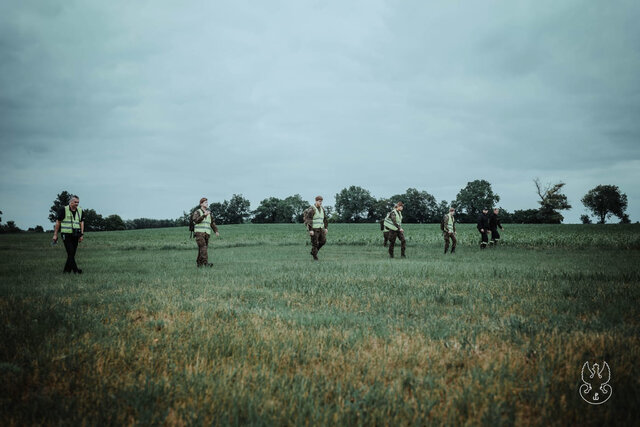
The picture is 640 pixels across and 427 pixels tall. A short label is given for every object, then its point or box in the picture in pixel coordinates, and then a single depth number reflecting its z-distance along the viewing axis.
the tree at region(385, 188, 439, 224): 108.31
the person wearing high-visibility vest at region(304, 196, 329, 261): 14.10
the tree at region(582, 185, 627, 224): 97.94
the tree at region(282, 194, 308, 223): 119.50
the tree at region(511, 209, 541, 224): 86.36
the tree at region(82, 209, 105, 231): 97.75
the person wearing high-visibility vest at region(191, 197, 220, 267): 11.90
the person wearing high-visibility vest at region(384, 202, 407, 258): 15.05
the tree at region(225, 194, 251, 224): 125.81
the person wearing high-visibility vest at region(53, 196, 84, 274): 10.29
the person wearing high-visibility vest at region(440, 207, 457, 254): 17.30
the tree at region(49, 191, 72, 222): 111.47
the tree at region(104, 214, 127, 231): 105.94
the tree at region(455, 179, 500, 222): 96.52
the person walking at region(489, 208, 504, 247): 20.73
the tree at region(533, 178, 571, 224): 82.31
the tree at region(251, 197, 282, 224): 122.19
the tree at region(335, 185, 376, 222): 122.88
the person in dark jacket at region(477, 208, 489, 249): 19.98
